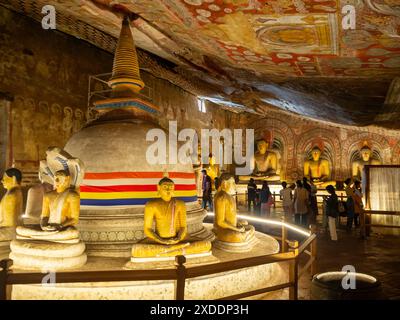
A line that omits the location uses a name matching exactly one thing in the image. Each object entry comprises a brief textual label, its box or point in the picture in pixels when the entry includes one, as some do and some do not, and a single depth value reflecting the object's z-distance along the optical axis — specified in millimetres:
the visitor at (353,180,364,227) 8974
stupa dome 5445
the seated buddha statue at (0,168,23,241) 5234
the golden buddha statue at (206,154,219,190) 16906
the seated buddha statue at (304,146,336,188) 17672
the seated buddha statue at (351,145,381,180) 17156
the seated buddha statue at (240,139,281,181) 18338
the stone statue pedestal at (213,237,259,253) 5508
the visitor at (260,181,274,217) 11240
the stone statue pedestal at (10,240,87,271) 4520
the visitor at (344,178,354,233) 9717
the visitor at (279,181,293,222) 10469
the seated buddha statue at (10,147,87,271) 4535
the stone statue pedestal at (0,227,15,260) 5133
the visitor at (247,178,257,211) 12945
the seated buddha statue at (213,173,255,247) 5551
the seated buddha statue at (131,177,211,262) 4594
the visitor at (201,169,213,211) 12609
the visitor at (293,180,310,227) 9406
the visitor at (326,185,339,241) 8352
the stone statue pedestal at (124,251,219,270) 4535
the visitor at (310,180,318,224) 9578
